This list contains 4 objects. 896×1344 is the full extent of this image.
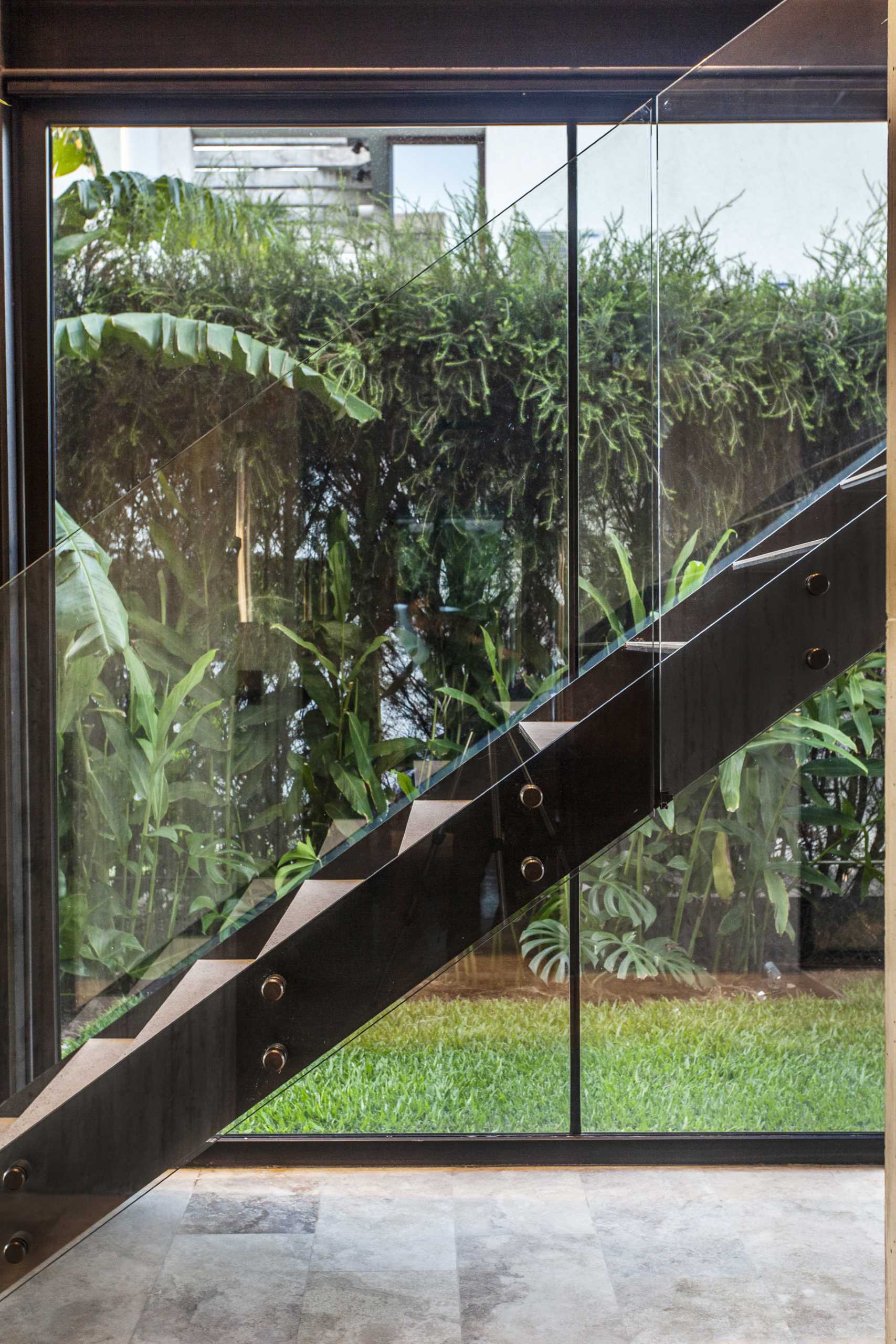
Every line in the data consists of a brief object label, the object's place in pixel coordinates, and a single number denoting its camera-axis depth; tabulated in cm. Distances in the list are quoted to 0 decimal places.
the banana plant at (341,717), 191
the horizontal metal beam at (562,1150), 282
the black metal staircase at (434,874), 194
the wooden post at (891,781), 158
